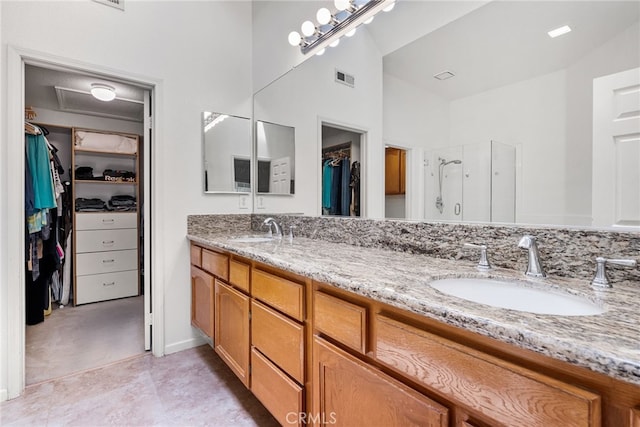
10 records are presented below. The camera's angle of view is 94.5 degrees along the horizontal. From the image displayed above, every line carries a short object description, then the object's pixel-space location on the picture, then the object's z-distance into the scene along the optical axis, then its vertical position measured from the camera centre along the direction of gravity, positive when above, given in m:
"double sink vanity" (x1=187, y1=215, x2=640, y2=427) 0.47 -0.28
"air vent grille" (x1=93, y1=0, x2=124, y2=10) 1.88 +1.34
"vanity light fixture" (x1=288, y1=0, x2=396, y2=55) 1.62 +1.13
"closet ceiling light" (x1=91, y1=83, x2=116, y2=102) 2.43 +0.98
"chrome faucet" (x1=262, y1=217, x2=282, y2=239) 2.08 -0.14
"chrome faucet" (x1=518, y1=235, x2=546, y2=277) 0.91 -0.15
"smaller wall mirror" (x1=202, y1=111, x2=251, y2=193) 2.29 +0.46
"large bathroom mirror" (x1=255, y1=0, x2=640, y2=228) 0.92 +0.42
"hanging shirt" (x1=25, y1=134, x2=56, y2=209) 2.27 +0.31
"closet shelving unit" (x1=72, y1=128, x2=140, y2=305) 3.21 -0.30
